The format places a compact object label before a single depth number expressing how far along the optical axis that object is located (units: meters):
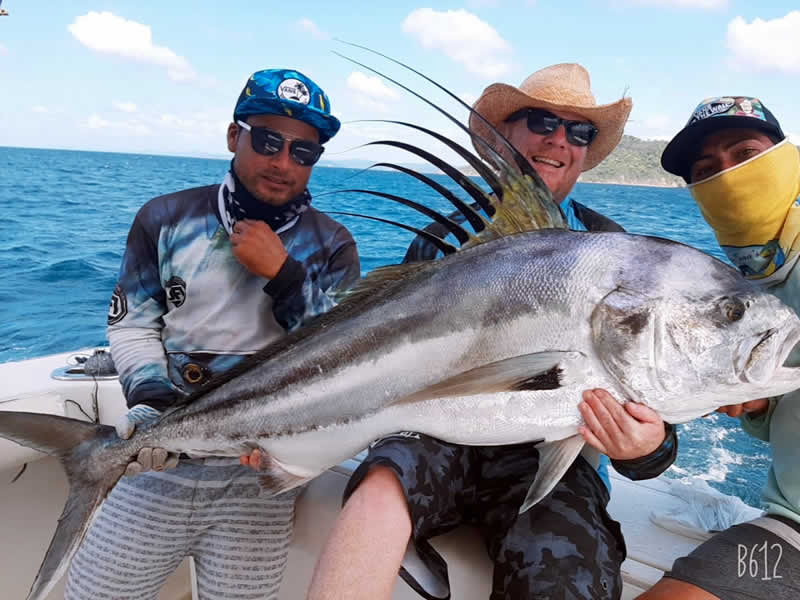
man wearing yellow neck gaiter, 1.63
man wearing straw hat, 1.43
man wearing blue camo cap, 2.06
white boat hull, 1.83
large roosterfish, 1.36
